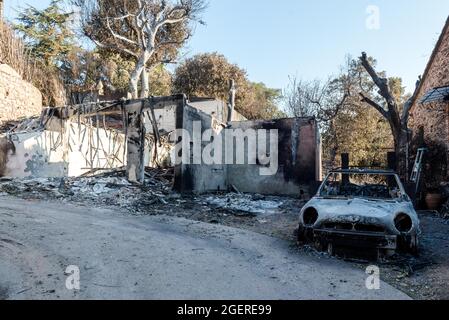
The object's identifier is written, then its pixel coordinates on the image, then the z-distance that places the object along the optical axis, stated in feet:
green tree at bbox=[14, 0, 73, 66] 80.84
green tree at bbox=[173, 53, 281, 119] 95.50
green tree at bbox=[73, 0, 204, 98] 70.64
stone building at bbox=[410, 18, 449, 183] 41.29
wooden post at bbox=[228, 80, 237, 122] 76.44
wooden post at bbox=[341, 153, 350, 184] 38.10
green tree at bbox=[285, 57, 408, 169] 79.46
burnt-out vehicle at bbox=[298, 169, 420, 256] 16.38
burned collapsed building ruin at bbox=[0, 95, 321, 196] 39.11
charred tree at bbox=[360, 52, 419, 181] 43.65
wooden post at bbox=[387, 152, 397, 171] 41.27
